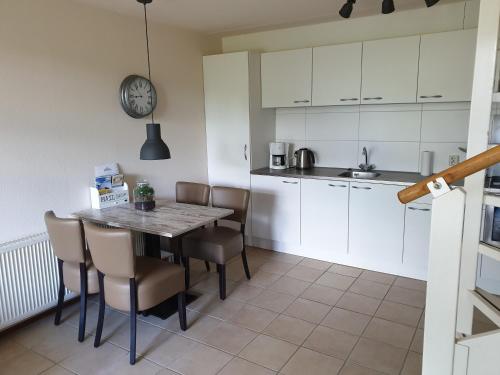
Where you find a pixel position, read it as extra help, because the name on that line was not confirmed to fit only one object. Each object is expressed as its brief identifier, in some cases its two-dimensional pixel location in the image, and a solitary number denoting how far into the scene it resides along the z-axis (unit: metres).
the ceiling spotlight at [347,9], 2.67
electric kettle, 4.04
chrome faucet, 3.77
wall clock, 3.22
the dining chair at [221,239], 3.01
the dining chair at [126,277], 2.17
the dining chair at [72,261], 2.38
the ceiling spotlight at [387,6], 2.56
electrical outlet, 3.35
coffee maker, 4.04
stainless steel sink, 3.63
